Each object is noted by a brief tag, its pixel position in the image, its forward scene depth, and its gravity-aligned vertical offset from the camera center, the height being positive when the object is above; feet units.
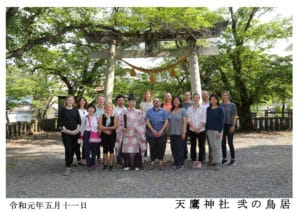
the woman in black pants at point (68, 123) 17.53 -0.86
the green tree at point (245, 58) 39.40 +6.01
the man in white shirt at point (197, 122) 18.45 -0.85
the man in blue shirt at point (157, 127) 17.89 -1.09
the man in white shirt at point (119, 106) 18.57 +0.06
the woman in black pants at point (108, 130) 17.90 -1.26
